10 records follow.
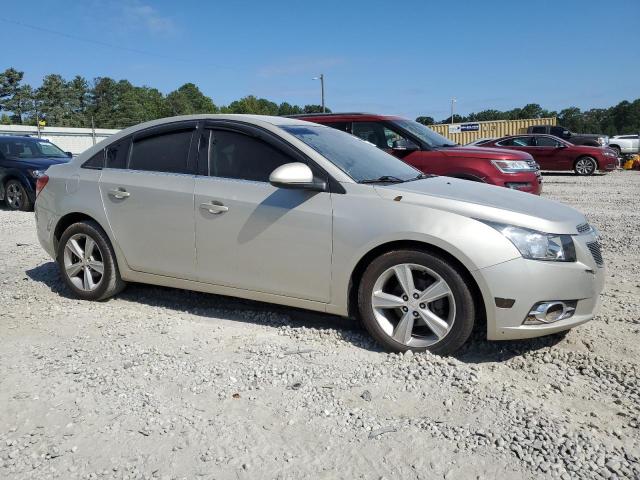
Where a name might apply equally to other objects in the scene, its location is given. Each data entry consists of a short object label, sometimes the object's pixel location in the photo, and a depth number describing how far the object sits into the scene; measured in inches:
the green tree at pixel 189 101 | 4058.1
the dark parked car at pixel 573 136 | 926.0
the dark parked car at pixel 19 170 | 456.8
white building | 1326.3
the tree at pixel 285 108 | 4743.9
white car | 1105.4
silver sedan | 137.6
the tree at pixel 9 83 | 3043.8
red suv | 339.9
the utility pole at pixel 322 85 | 2060.8
